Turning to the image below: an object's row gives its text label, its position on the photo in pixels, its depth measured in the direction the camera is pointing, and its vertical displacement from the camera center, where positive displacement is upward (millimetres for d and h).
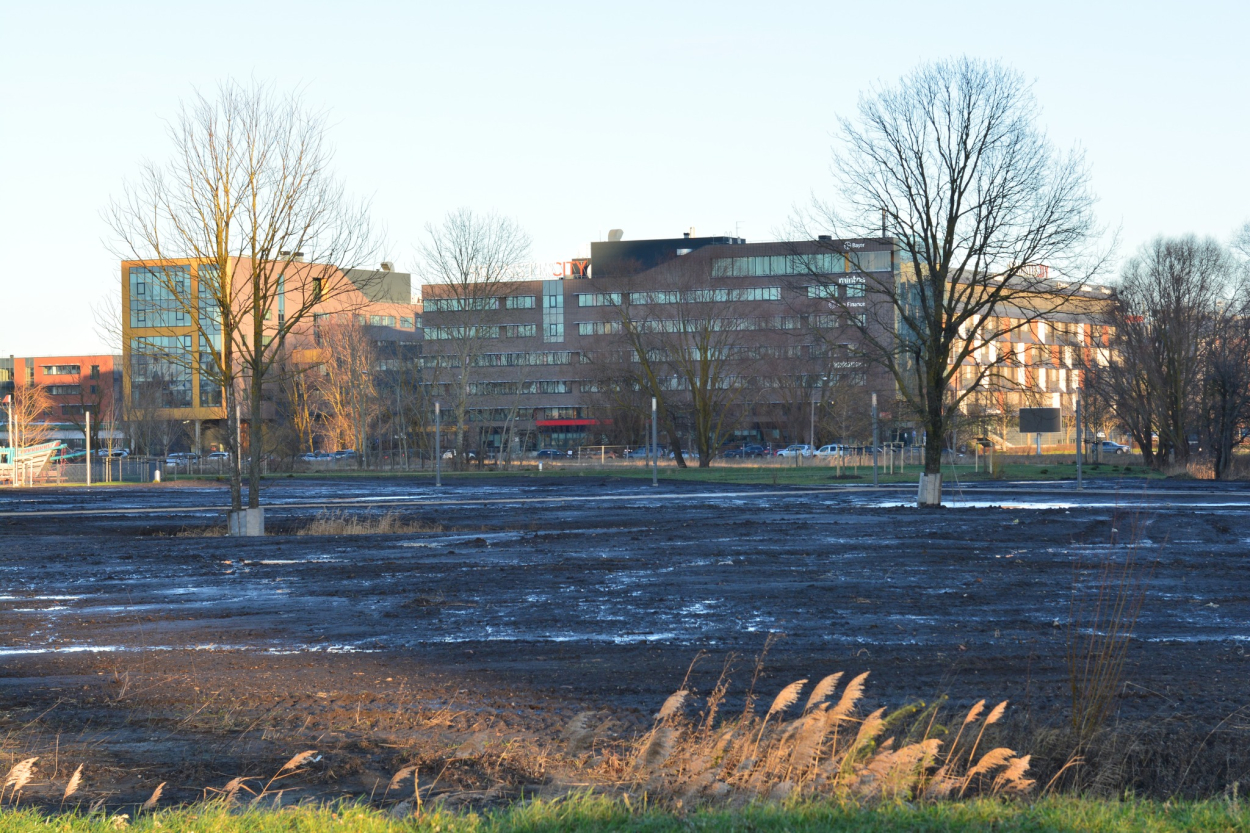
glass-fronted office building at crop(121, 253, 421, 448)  99500 +8838
